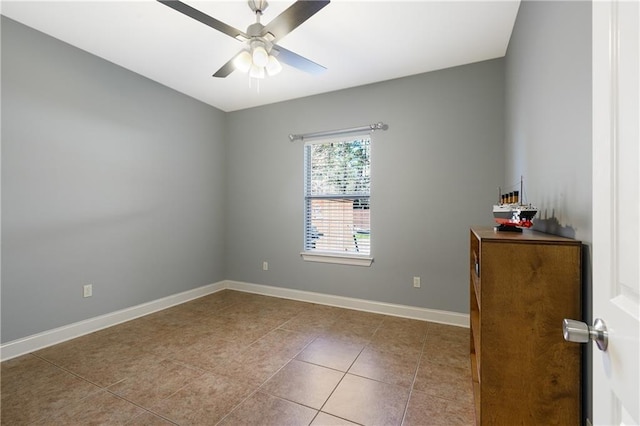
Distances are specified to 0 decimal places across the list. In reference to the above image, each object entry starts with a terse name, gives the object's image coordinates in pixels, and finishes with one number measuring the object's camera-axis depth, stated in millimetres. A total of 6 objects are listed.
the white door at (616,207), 475
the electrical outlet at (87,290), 2623
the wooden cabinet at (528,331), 998
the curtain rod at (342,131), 3150
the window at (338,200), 3324
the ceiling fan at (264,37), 1571
